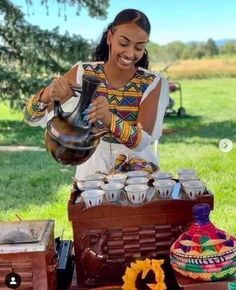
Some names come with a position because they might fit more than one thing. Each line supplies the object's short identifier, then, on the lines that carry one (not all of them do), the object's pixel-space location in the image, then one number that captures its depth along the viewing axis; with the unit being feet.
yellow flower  4.25
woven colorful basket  4.13
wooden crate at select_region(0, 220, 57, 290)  4.15
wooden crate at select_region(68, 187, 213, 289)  4.47
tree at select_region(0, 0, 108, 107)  23.89
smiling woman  5.56
